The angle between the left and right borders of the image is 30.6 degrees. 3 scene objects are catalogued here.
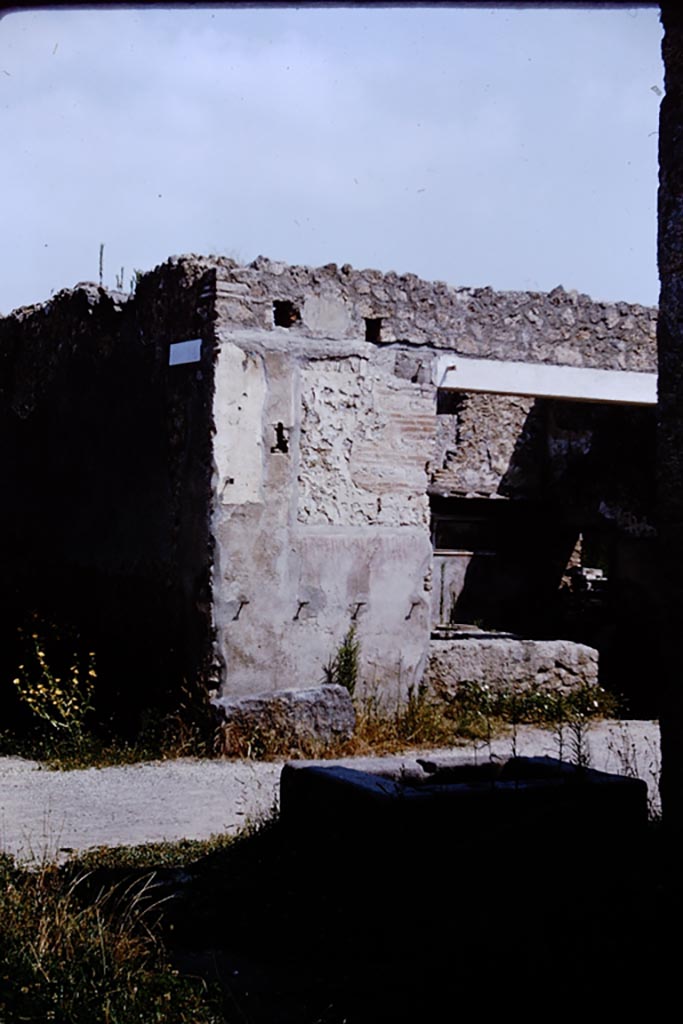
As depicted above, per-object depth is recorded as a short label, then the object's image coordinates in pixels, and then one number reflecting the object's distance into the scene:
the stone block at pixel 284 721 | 7.85
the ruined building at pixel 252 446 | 8.27
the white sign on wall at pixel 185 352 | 8.38
